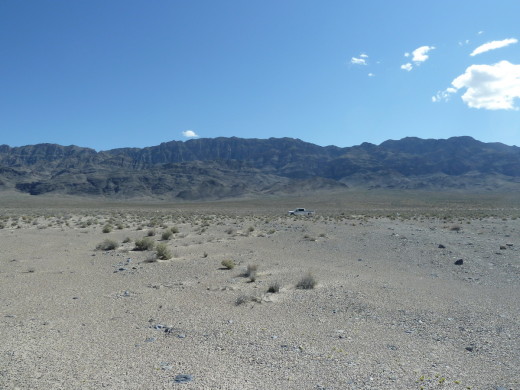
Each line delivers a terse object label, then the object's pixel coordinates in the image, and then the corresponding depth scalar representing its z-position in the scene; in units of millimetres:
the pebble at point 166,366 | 6633
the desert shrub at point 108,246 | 20862
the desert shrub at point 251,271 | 14250
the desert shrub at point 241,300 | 10719
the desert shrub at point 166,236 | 25344
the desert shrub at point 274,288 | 12125
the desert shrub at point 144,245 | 20797
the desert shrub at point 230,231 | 29134
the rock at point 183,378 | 6172
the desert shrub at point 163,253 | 17808
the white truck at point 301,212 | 53625
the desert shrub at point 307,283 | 12508
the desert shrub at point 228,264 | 15810
